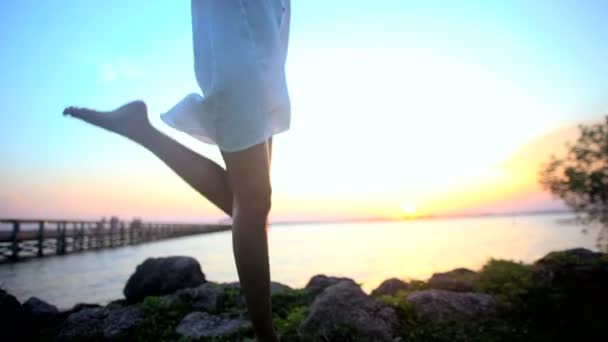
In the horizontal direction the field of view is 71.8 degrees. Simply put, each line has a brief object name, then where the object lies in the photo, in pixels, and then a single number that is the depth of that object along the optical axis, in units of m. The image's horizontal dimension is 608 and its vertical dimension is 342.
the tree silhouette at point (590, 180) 5.96
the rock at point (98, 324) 3.36
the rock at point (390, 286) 5.49
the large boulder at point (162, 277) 7.20
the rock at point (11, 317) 3.34
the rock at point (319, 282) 5.56
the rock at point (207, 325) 3.35
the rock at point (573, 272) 3.87
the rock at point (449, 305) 3.17
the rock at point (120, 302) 6.70
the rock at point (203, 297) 4.46
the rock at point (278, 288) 5.23
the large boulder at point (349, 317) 2.62
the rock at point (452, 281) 4.35
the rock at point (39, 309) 4.70
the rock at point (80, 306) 5.43
